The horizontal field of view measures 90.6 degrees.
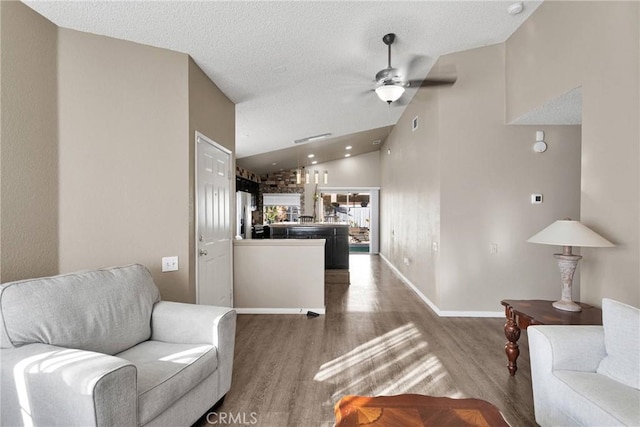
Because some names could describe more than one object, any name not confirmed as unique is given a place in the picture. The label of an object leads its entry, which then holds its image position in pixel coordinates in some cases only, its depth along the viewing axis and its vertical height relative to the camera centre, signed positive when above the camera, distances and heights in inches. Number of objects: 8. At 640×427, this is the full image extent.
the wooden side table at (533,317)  83.5 -29.0
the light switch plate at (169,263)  109.1 -18.0
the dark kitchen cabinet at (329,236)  248.1 -19.5
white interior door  124.0 -5.7
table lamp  85.5 -8.3
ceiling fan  118.0 +48.6
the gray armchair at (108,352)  53.1 -29.0
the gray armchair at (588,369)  58.2 -33.4
